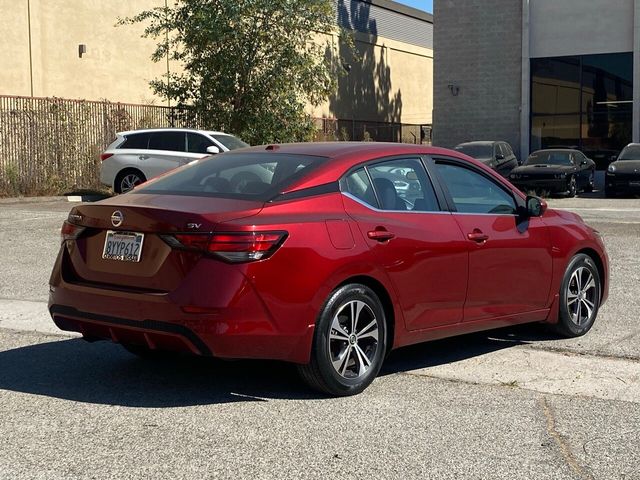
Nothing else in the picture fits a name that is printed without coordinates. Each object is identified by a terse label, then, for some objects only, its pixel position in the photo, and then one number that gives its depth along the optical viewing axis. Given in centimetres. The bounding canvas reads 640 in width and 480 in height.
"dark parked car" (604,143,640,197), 2481
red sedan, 514
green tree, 2522
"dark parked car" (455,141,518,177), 2668
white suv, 2116
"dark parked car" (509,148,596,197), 2517
